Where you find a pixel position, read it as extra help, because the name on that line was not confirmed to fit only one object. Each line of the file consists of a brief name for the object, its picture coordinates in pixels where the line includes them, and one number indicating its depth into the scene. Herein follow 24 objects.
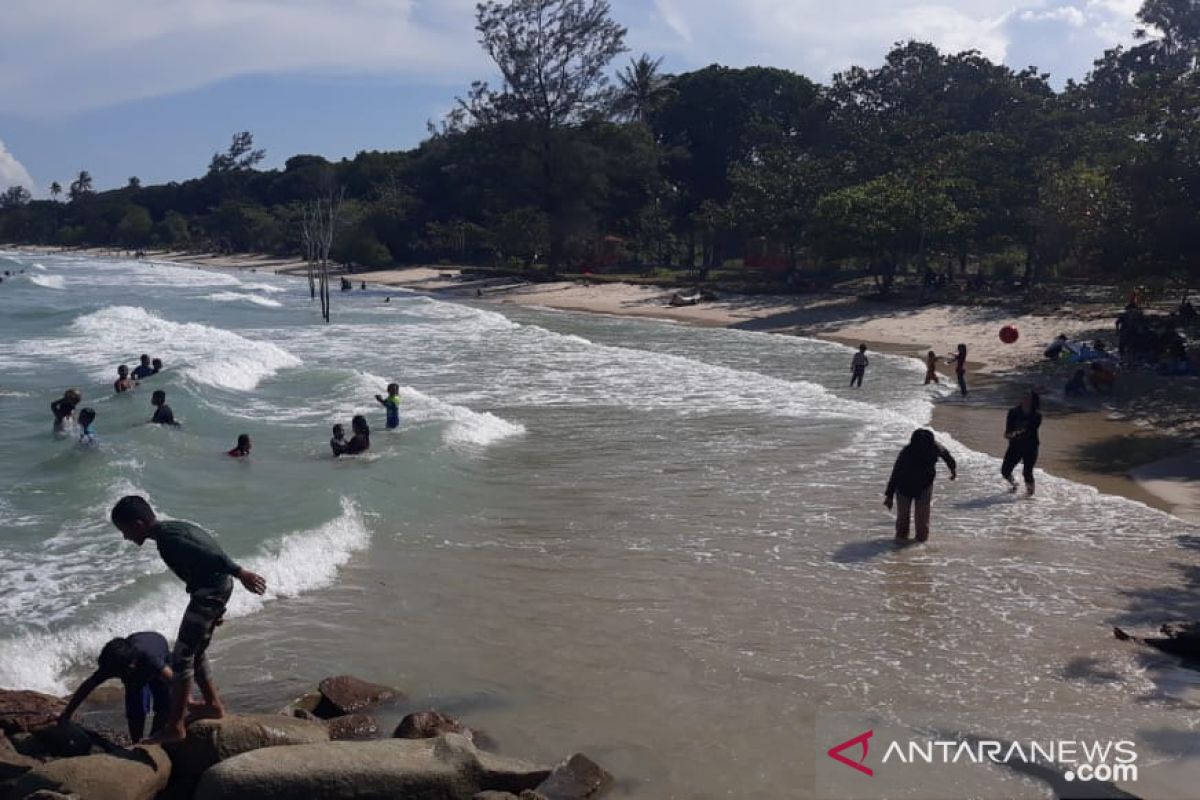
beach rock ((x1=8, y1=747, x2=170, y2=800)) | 5.20
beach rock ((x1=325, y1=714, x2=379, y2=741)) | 6.79
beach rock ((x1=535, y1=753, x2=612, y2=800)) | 5.98
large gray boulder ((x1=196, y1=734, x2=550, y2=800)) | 5.26
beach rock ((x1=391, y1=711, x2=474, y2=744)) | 6.52
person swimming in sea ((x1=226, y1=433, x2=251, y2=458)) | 15.66
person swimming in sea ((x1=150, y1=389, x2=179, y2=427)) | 17.31
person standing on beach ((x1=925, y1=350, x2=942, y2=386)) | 22.56
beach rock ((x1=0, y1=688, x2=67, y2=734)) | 6.34
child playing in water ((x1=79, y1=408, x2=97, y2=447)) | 14.86
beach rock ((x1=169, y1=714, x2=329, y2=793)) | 5.76
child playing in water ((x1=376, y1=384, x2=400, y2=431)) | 17.66
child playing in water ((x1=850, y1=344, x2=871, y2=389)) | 23.44
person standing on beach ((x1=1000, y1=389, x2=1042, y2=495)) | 12.99
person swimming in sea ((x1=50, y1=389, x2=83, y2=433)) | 16.23
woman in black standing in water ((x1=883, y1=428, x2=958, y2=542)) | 10.80
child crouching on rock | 6.18
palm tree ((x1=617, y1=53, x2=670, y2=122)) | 70.38
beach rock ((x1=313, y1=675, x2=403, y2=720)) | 7.09
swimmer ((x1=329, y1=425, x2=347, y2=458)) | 15.87
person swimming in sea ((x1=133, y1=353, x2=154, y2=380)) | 21.93
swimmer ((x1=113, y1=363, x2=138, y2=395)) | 20.78
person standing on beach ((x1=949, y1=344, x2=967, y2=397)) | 21.89
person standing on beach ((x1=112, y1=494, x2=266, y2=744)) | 6.07
